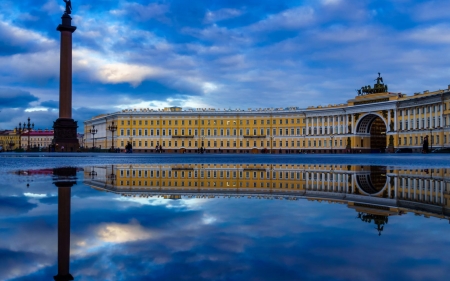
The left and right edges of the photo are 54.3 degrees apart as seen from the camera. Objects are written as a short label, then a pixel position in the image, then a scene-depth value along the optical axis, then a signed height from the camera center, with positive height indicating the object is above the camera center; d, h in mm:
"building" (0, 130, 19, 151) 192312 +3954
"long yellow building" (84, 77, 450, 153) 92188 +4423
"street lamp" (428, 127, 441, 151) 69962 +2367
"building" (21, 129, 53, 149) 190750 +3538
